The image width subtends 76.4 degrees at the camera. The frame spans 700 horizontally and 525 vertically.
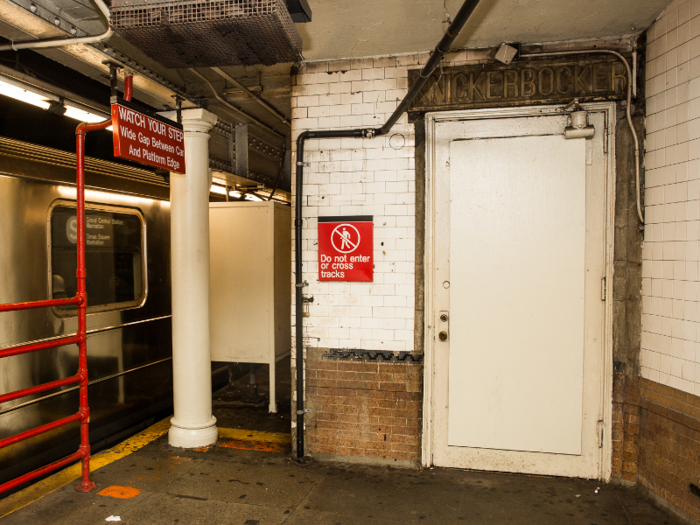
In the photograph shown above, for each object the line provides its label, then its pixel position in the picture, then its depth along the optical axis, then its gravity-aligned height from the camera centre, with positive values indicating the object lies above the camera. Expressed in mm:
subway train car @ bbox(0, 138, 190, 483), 3570 -393
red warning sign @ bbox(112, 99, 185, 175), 2988 +830
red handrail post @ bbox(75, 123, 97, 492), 3176 -332
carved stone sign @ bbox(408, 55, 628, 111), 3387 +1297
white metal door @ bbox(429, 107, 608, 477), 3449 -373
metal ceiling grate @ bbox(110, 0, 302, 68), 2104 +1110
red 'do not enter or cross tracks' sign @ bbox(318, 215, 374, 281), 3705 +10
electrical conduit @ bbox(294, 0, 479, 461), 3709 -39
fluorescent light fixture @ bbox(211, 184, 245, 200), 6359 +881
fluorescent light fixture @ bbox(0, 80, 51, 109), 3068 +1136
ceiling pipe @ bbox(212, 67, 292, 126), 3808 +1532
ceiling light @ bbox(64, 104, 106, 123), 3670 +1171
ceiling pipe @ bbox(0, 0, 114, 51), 2807 +1317
